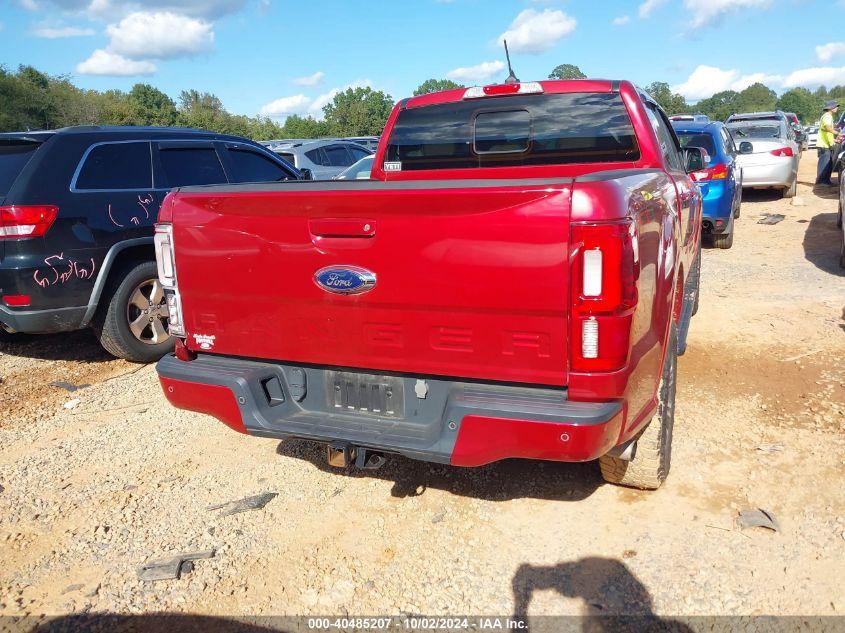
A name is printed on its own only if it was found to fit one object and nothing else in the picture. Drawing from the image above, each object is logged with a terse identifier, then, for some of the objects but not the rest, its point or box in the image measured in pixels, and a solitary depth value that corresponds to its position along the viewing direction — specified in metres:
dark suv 4.91
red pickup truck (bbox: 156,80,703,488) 2.36
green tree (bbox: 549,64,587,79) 67.69
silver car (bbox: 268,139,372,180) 12.79
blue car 8.89
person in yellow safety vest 14.58
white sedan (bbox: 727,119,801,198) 12.95
